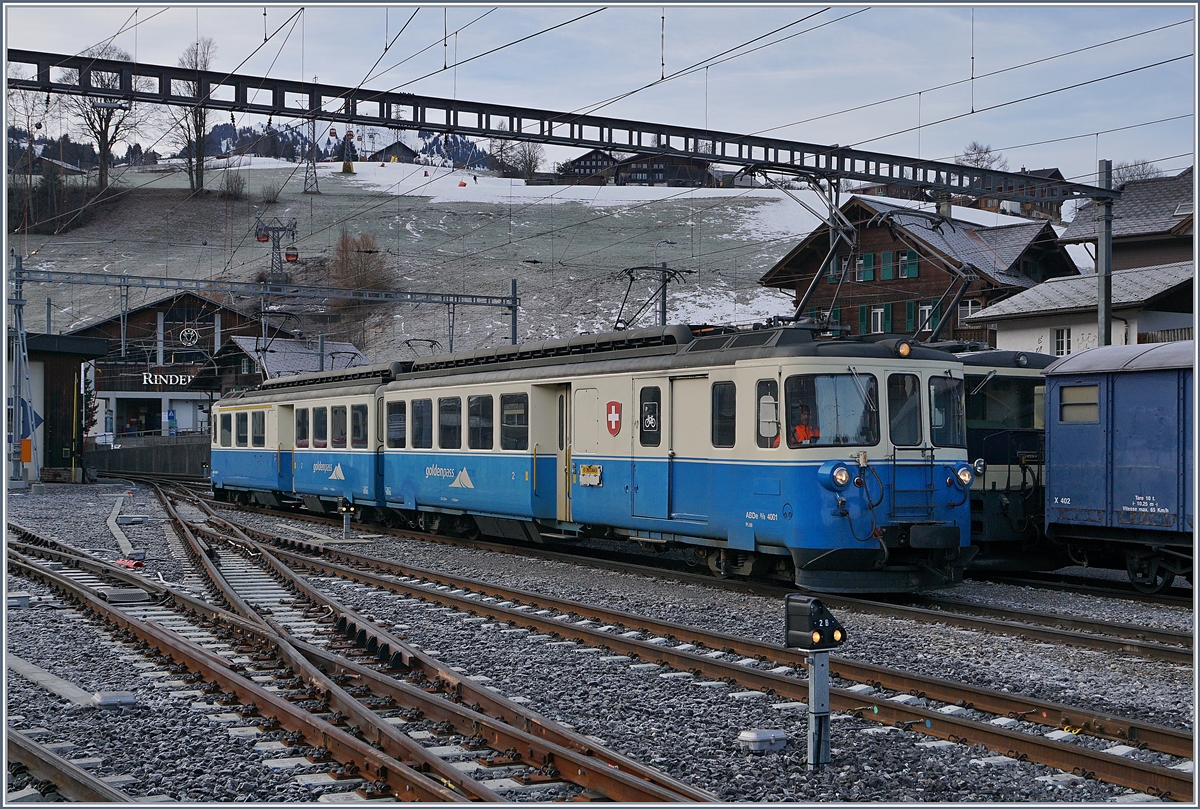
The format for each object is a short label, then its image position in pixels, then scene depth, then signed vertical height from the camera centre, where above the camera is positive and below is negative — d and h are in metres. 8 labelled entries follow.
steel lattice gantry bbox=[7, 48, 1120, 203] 17.34 +5.10
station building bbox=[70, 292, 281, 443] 64.69 +3.69
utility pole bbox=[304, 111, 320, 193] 97.44 +21.41
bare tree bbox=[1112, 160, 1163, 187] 78.74 +17.52
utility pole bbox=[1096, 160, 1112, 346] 20.05 +2.70
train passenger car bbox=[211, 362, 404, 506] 22.25 -0.17
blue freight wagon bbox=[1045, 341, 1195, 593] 13.37 -0.42
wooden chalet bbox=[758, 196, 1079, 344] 42.38 +5.96
